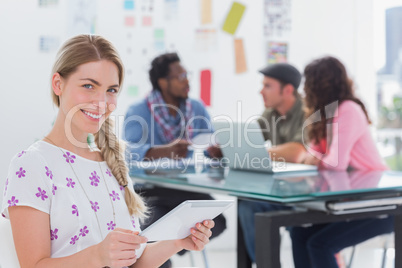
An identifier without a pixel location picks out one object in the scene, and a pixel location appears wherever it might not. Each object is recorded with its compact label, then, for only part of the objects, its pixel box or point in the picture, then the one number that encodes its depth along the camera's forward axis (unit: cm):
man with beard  290
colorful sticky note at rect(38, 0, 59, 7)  350
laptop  242
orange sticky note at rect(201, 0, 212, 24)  393
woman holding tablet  116
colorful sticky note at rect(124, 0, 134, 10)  372
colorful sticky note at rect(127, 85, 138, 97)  374
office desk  190
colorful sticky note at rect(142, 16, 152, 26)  377
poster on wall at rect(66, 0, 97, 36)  355
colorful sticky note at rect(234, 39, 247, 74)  404
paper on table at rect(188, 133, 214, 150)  321
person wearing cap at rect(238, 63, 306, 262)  316
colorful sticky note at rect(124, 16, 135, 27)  372
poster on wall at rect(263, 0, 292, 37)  414
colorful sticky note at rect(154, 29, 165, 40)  378
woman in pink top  240
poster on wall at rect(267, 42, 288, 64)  414
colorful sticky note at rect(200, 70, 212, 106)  394
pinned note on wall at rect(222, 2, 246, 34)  400
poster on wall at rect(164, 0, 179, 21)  382
